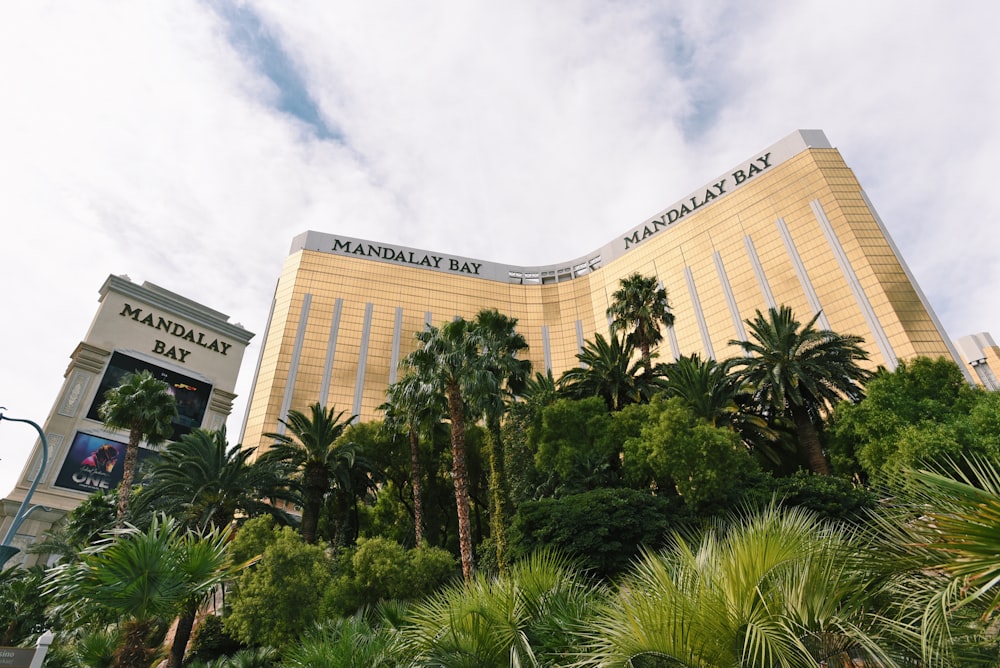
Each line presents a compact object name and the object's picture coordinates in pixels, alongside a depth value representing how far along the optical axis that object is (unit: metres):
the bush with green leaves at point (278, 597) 21.31
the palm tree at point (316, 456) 33.53
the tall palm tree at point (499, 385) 26.65
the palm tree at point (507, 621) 8.87
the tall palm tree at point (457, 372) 24.86
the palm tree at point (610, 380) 37.19
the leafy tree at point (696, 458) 25.58
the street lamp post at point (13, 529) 13.44
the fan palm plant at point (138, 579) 10.68
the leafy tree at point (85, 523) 32.97
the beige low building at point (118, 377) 55.84
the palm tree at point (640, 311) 42.66
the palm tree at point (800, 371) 32.88
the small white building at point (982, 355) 90.25
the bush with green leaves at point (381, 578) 24.81
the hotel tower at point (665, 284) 67.31
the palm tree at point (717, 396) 32.16
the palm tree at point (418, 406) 26.17
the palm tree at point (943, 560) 4.53
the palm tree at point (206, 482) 30.14
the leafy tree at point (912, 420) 25.50
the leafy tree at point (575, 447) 31.16
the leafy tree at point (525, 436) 33.88
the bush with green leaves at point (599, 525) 24.64
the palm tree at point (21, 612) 25.86
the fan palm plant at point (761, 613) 5.73
